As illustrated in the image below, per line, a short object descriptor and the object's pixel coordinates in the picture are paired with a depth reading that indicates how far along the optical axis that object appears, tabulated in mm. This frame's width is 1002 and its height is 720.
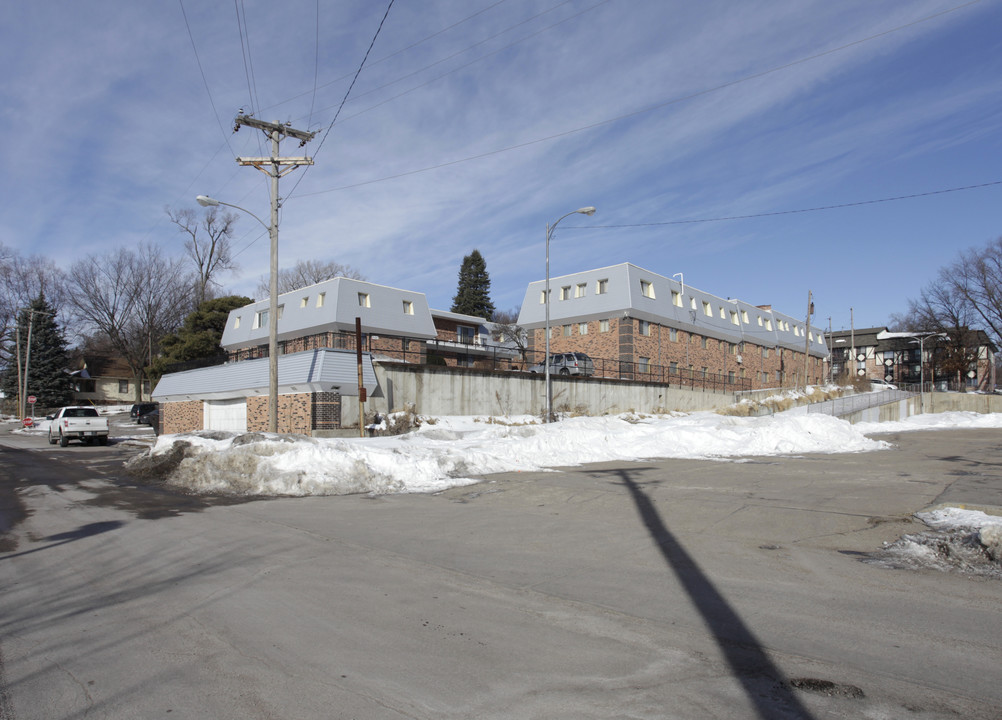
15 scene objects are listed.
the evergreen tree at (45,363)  62406
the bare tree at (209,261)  64000
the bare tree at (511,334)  51812
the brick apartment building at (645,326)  41281
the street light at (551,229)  24812
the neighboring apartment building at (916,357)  77131
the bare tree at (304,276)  76125
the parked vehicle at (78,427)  30828
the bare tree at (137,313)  61906
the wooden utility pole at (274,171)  19984
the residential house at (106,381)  73688
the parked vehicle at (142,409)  47169
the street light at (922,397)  53250
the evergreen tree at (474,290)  77500
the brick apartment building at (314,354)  23203
